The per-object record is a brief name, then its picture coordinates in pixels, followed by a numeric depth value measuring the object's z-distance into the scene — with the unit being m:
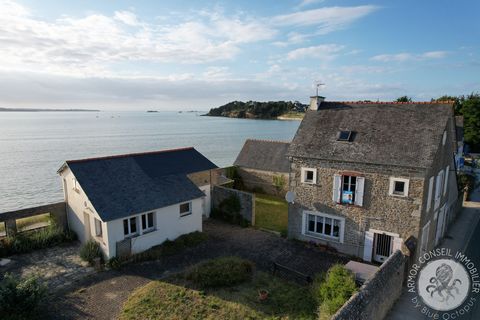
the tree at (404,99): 76.19
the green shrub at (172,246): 17.44
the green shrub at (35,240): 17.56
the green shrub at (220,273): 14.58
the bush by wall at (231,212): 23.60
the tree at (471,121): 60.22
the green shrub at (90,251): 16.73
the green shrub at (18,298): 11.52
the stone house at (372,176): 16.00
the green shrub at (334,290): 11.41
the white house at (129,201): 16.81
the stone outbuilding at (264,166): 31.05
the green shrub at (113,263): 16.31
